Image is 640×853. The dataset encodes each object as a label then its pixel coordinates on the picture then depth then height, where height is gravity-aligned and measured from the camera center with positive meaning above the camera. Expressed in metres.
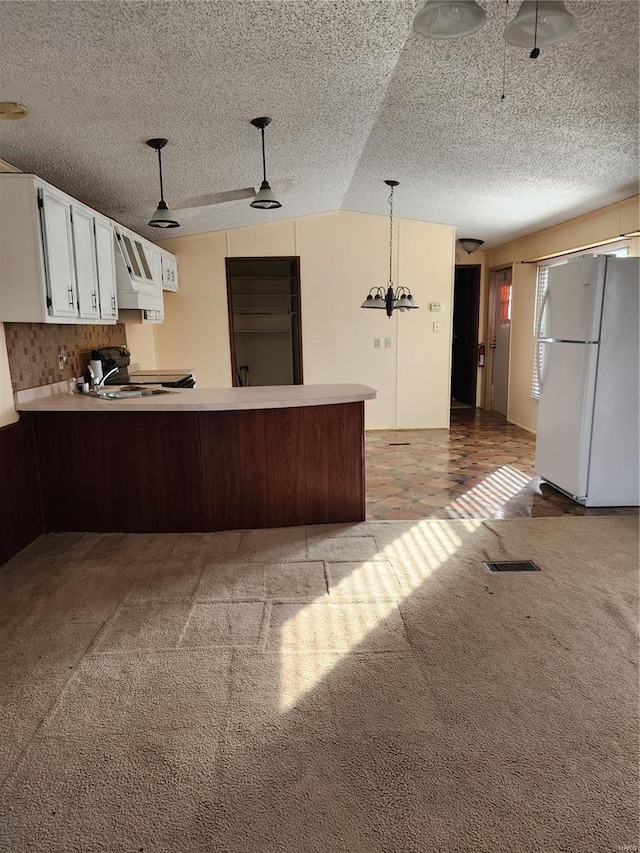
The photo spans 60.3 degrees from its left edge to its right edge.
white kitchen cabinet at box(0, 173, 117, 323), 2.97 +0.42
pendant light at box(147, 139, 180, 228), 3.48 +0.67
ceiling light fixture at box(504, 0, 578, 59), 1.86 +1.02
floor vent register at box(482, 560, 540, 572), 3.07 -1.36
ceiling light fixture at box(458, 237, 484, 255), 7.32 +1.04
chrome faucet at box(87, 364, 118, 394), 4.04 -0.43
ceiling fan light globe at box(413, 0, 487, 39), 1.82 +1.01
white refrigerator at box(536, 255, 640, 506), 3.82 -0.41
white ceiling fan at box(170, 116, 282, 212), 3.26 +0.86
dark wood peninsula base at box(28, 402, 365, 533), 3.53 -0.91
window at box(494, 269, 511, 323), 7.60 +0.38
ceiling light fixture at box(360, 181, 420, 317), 5.16 +0.19
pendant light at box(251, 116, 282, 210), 3.25 +0.76
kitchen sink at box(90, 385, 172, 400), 3.76 -0.47
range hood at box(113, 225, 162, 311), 4.32 +0.43
